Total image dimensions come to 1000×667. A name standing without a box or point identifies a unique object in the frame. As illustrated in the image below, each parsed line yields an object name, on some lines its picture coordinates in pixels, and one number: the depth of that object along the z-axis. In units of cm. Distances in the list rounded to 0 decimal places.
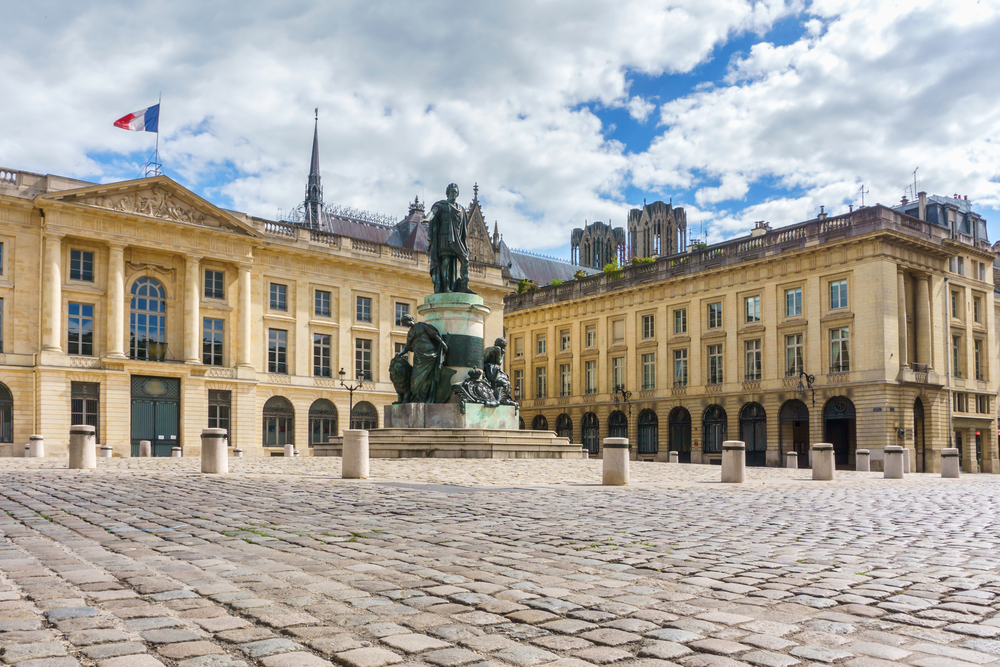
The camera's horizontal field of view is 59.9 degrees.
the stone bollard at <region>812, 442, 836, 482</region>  2116
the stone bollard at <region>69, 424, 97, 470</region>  1988
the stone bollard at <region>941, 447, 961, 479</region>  2578
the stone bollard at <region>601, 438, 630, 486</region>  1636
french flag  4088
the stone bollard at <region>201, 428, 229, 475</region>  1781
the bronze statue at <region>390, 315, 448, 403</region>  2564
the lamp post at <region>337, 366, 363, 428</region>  4739
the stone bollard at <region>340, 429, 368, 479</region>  1609
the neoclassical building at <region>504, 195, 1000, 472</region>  4222
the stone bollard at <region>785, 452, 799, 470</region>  3381
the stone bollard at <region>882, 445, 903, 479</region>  2347
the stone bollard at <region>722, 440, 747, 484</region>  1828
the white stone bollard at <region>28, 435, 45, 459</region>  3188
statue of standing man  2695
